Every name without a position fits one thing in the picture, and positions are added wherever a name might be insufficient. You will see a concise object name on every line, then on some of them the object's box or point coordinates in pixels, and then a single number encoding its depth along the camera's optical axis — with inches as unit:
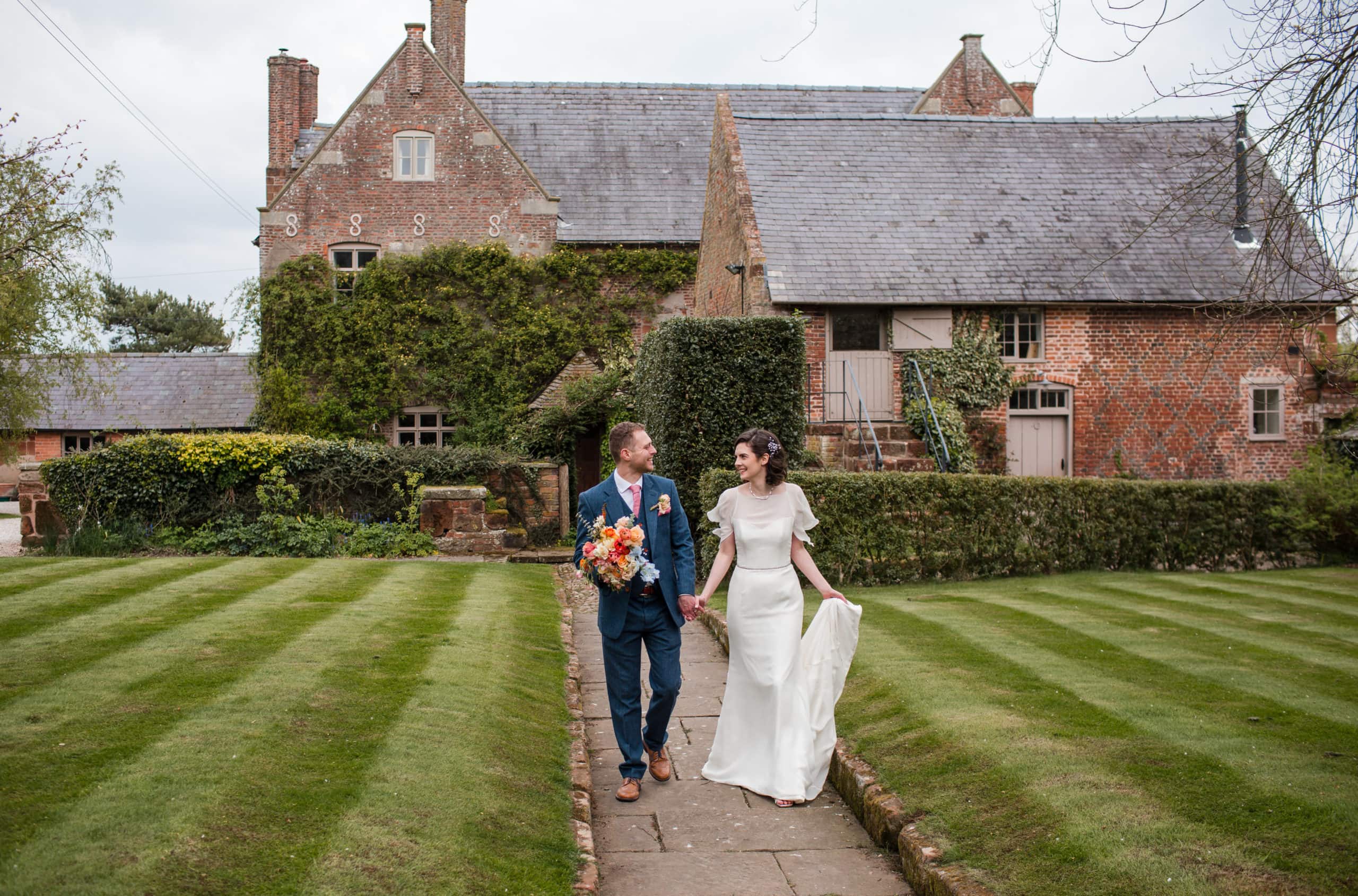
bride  245.0
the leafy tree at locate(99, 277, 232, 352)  1990.7
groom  242.4
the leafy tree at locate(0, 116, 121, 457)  649.0
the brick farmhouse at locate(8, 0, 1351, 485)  806.5
